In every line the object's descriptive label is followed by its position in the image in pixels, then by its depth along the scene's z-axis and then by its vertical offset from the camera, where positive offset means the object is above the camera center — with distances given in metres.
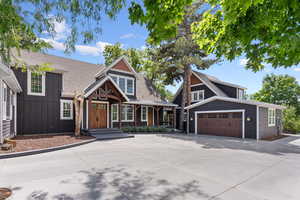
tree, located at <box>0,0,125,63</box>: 2.95 +1.65
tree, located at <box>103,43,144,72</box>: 27.44 +8.38
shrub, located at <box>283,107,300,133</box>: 17.72 -1.95
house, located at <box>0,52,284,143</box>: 11.20 -0.13
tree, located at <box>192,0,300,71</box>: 3.07 +1.57
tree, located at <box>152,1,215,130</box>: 16.44 +5.30
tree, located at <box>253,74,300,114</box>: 27.33 +2.36
